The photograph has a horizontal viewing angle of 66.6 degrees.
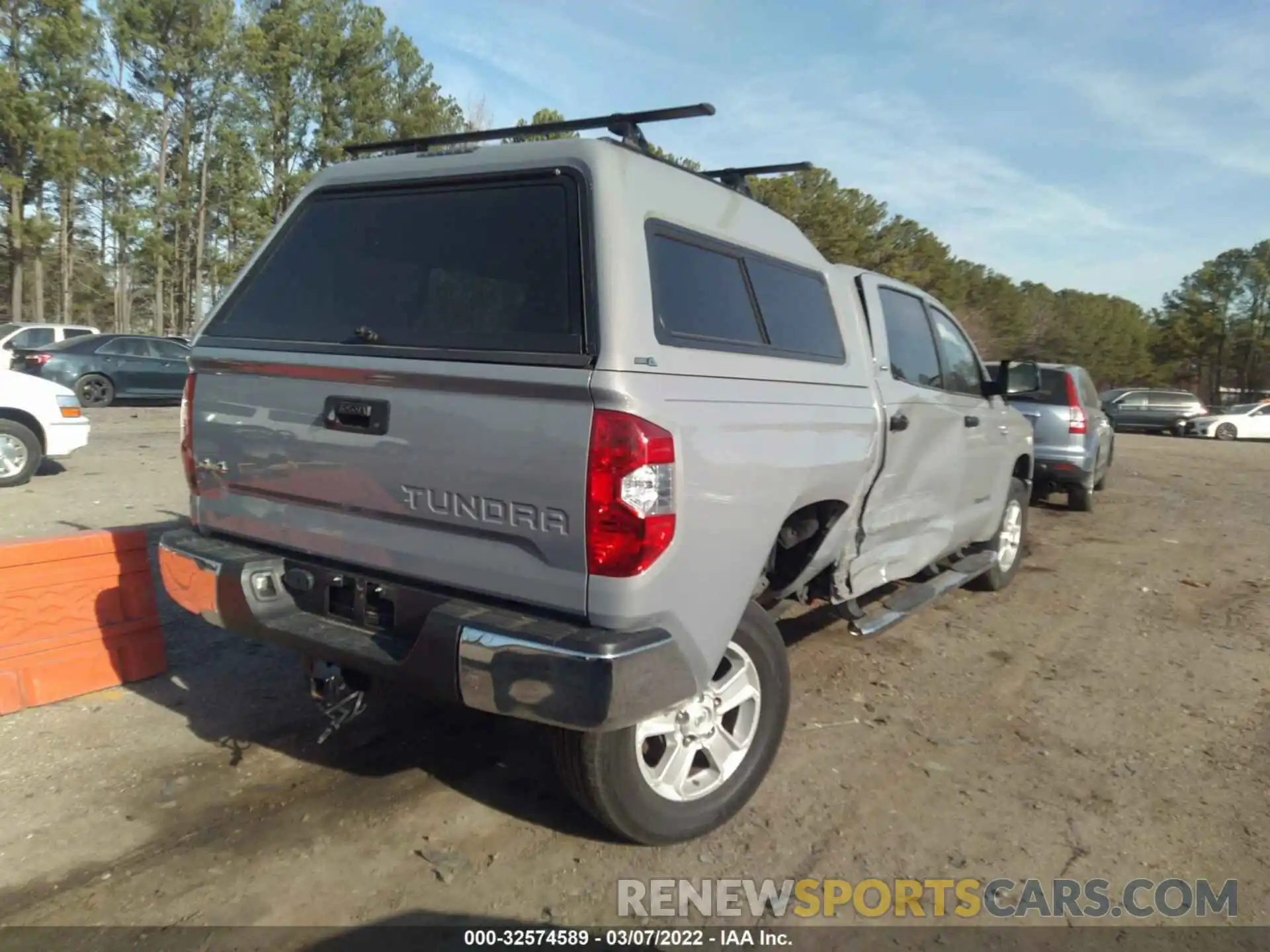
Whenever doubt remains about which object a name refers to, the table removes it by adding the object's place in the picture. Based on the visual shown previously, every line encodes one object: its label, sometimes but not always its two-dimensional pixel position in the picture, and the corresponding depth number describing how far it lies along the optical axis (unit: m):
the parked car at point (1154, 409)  32.50
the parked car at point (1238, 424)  31.25
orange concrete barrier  4.12
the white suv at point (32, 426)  9.13
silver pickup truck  2.68
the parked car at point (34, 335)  18.09
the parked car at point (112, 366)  17.67
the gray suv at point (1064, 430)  10.32
